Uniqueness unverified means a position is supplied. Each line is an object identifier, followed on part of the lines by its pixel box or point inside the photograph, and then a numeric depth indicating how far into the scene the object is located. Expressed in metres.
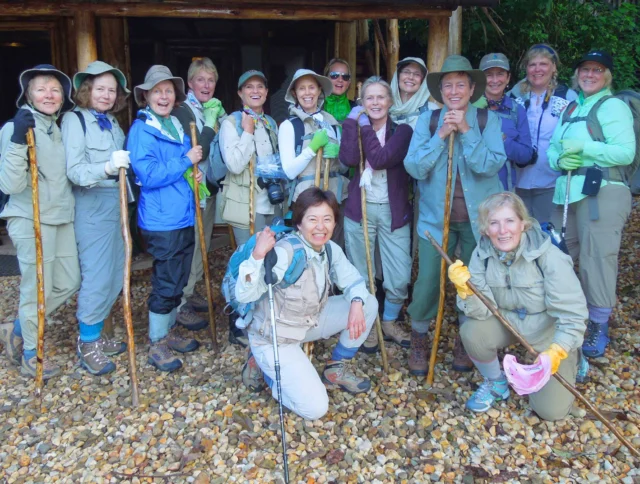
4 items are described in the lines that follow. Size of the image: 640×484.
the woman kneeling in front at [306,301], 3.44
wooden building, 4.65
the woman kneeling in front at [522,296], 3.33
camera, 4.32
